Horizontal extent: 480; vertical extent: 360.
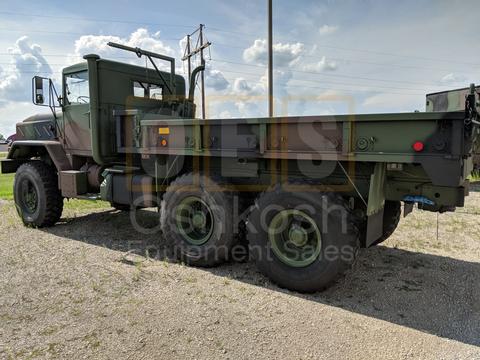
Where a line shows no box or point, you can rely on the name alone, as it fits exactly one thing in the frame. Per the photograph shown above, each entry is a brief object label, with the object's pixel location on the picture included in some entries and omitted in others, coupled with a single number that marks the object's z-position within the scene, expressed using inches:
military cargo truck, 136.6
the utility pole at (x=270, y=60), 523.5
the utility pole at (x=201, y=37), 866.3
